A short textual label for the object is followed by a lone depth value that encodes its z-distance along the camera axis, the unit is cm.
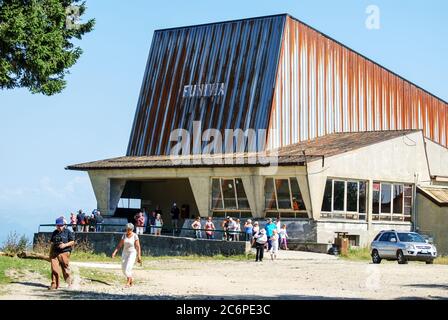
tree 3025
